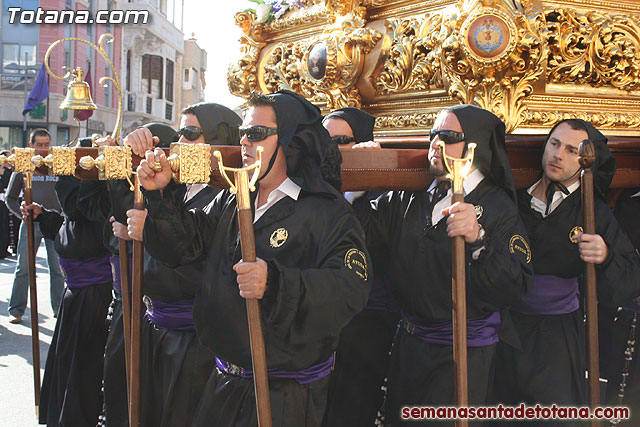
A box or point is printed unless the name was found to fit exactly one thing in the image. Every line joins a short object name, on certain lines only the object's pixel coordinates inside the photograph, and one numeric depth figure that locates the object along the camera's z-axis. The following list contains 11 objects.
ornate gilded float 3.29
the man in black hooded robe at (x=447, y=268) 2.67
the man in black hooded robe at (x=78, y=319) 3.99
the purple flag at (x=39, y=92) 11.32
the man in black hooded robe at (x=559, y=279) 2.96
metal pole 19.61
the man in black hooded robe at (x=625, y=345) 3.70
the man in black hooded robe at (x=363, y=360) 3.40
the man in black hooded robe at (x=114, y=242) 3.10
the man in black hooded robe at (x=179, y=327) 2.91
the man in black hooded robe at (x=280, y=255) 2.13
